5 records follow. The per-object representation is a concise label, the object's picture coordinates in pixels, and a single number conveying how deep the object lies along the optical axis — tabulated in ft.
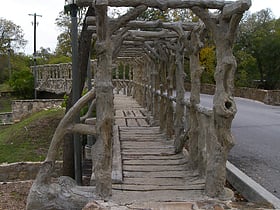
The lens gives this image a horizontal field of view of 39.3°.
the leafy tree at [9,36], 161.17
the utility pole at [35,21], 123.85
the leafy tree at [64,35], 111.32
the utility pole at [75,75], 19.12
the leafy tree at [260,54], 112.68
